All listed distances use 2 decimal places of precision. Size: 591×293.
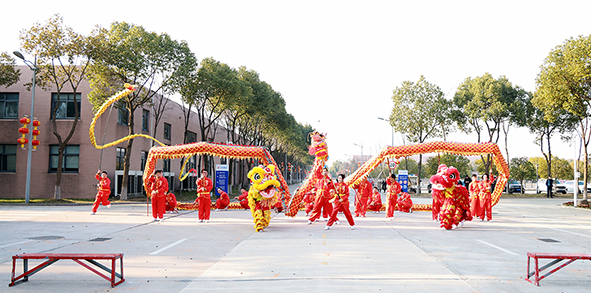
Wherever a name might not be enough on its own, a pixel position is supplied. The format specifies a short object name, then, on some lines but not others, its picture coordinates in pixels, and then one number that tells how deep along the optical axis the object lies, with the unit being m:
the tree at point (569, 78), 19.48
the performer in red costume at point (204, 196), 13.60
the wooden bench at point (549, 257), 5.74
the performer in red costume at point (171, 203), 17.20
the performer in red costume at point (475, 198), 14.84
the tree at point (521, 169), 42.88
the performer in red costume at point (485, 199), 14.64
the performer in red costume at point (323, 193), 12.64
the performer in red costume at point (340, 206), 12.13
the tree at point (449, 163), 49.56
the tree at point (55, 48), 21.66
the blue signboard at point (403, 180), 25.95
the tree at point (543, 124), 36.25
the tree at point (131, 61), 22.78
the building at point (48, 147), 26.25
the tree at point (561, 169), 55.12
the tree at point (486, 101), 34.59
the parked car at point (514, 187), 44.70
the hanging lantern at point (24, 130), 17.38
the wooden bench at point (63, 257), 5.50
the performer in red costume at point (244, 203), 17.09
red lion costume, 12.26
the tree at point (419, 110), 35.44
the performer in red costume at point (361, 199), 16.47
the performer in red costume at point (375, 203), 18.75
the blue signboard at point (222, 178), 22.53
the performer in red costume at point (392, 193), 15.29
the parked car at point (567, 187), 42.41
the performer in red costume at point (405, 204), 18.84
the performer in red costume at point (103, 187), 17.12
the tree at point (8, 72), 24.77
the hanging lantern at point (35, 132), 18.48
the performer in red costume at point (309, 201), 15.74
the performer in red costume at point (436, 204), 13.62
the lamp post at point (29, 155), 21.27
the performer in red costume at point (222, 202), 18.08
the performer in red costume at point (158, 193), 13.80
